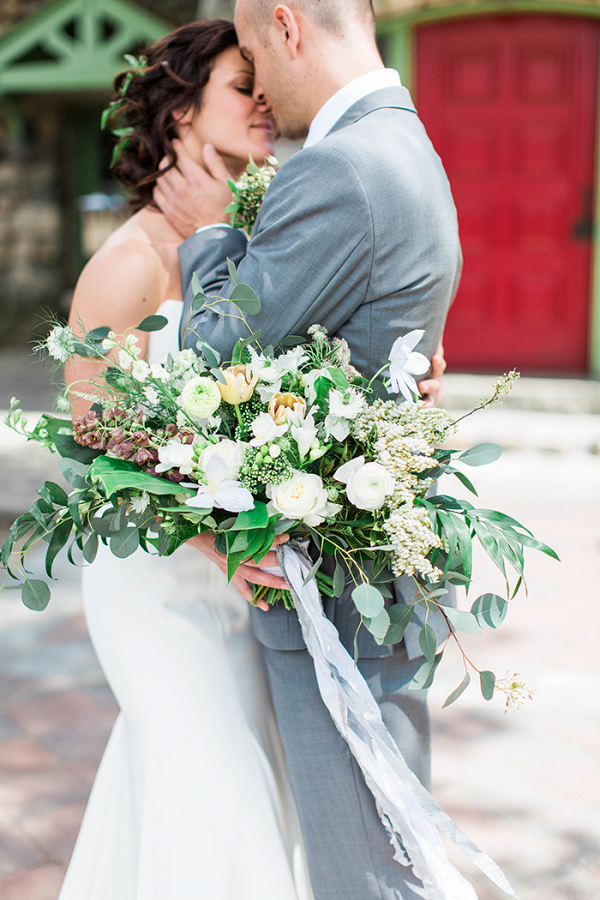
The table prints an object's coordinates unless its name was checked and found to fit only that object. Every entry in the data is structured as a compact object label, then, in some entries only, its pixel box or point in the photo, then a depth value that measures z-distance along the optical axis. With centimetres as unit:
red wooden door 682
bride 180
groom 152
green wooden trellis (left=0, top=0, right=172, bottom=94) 870
